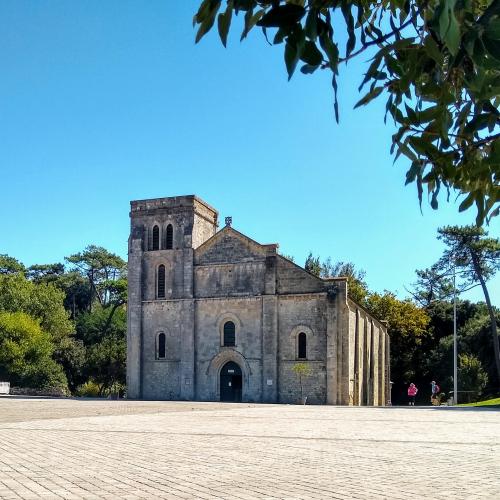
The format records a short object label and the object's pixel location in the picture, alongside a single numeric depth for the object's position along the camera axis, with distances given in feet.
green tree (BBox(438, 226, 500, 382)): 188.44
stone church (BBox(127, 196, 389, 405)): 144.87
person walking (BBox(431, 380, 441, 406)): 151.23
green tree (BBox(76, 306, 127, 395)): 198.29
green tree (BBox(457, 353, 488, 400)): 173.47
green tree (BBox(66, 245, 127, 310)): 318.04
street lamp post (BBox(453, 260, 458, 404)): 145.59
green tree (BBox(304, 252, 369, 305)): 233.14
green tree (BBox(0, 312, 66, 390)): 189.16
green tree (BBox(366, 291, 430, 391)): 208.03
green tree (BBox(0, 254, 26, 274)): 300.40
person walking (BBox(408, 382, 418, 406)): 157.28
